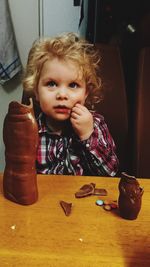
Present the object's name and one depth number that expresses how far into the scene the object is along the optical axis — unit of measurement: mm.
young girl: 1008
